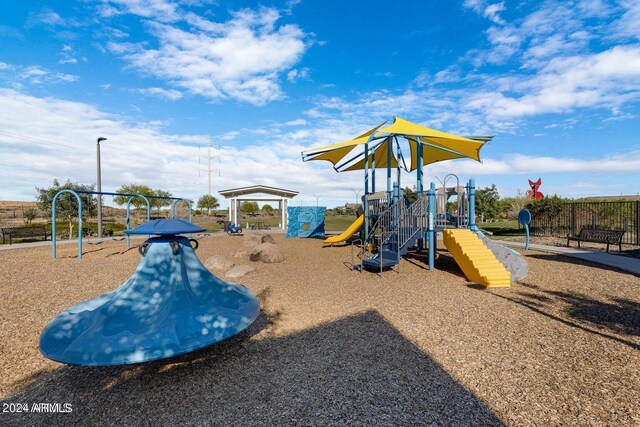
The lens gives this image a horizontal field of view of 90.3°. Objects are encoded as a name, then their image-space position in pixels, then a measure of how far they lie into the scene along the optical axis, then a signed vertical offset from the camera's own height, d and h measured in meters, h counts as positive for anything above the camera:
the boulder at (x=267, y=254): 11.21 -1.50
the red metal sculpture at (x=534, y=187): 29.66 +2.07
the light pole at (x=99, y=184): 19.55 +1.85
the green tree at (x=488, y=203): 37.69 +0.77
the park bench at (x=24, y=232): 16.78 -0.93
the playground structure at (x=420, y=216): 8.36 -0.19
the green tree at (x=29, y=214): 29.22 +0.03
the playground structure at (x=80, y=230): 12.12 -0.64
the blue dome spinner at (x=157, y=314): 3.39 -1.30
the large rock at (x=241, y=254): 12.59 -1.69
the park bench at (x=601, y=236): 12.51 -1.16
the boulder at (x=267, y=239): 16.40 -1.42
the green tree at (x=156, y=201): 48.63 +2.00
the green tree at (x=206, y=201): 58.62 +2.13
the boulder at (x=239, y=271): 9.07 -1.73
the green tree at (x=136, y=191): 44.59 +3.47
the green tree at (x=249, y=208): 65.78 +0.89
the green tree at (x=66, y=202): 22.33 +0.89
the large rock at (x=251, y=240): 15.93 -1.51
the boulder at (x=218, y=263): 10.25 -1.67
